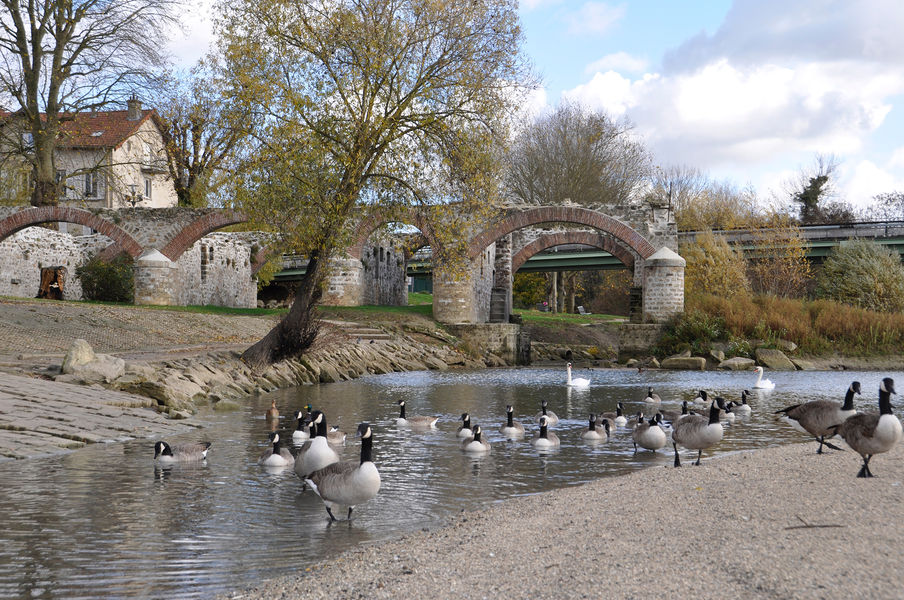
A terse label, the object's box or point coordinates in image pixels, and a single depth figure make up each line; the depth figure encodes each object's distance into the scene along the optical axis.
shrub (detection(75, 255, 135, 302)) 33.34
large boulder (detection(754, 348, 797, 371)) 27.50
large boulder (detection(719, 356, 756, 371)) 27.61
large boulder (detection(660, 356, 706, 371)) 28.33
